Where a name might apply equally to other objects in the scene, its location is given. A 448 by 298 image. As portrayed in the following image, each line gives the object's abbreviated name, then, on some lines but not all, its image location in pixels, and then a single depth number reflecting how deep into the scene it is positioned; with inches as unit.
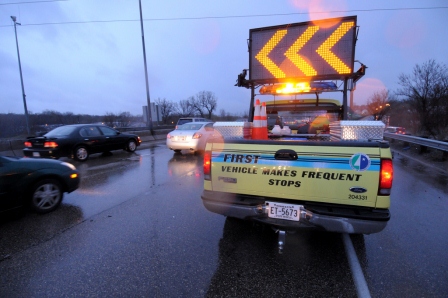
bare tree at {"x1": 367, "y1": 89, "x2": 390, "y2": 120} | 1853.0
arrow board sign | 145.6
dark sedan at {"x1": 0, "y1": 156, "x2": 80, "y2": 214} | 143.3
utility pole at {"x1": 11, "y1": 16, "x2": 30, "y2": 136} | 699.4
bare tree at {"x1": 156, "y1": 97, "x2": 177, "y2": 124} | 2449.4
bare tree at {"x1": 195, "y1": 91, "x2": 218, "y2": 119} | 2741.1
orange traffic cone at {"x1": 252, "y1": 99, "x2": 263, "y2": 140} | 145.8
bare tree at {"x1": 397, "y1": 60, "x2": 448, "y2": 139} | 744.3
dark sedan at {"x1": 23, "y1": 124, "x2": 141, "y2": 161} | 331.9
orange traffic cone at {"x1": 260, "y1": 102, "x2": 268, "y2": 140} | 147.7
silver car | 400.5
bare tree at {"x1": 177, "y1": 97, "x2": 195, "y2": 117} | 2753.0
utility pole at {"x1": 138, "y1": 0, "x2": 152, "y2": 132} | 729.6
